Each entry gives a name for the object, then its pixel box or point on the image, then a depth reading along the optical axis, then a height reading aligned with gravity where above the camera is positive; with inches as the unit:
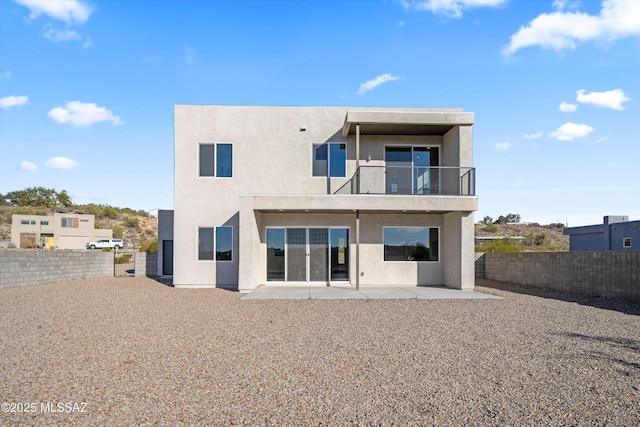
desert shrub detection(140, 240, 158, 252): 958.4 -46.0
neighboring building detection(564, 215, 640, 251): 913.5 -18.8
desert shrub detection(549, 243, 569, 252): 1430.6 -70.2
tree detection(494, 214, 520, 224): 2357.3 +53.3
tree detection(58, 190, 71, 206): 2554.1 +196.8
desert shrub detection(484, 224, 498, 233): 2030.0 -2.3
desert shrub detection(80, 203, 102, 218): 2508.6 +125.9
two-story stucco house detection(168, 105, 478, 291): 571.2 +52.5
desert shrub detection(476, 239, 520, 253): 950.4 -48.8
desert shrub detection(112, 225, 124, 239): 2247.0 -18.4
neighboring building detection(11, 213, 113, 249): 1783.7 -9.3
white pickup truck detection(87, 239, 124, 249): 1794.8 -68.5
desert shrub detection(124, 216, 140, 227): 2464.4 +42.3
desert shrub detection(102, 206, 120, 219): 2573.8 +103.4
